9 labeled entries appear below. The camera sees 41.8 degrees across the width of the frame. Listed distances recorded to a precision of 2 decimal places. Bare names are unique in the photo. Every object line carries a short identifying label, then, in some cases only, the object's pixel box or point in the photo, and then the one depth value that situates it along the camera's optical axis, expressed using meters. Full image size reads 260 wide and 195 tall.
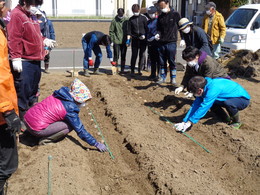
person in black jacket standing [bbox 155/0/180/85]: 7.68
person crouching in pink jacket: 4.34
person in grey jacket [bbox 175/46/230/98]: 5.70
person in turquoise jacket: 5.04
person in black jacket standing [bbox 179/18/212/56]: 6.69
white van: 10.10
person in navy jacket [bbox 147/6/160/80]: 8.43
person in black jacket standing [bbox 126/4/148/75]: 8.90
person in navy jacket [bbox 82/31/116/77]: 8.84
